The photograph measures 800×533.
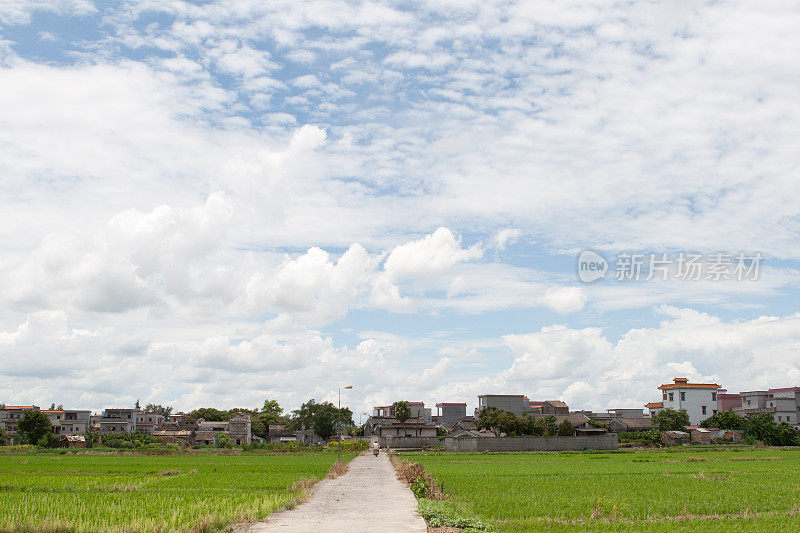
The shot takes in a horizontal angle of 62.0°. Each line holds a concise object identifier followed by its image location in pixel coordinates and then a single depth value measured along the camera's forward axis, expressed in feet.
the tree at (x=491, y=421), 291.67
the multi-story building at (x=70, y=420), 382.22
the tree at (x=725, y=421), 345.72
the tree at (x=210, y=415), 488.02
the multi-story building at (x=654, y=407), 463.50
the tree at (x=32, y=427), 300.40
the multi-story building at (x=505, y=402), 392.27
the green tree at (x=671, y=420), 351.87
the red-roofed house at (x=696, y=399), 394.93
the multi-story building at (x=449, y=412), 446.60
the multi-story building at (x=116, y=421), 388.16
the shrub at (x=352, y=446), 300.61
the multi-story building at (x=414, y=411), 443.73
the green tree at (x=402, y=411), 344.28
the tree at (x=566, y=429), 286.66
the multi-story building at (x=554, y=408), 428.15
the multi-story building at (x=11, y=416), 369.32
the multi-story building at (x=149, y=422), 405.18
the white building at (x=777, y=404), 370.94
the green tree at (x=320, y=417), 404.98
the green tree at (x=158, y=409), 540.52
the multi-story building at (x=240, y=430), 390.62
